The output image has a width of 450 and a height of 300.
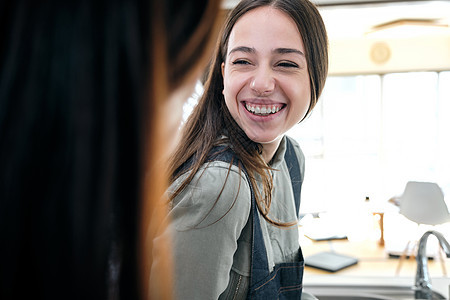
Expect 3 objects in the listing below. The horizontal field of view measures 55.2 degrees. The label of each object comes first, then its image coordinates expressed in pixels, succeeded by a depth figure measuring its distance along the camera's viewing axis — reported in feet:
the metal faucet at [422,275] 4.18
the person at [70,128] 0.89
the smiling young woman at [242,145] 2.33
